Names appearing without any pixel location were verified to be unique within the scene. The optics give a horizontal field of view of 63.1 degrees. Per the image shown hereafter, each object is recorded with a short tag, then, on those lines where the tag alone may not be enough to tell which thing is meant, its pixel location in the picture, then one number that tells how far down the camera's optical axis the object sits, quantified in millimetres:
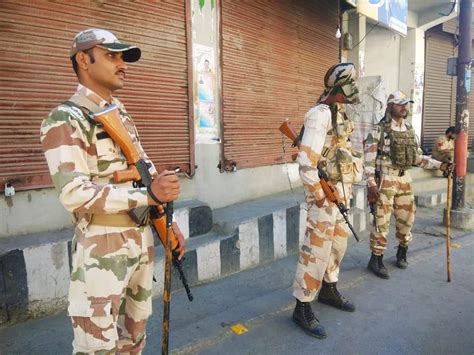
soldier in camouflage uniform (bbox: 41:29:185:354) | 1609
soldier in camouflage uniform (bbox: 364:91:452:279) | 4191
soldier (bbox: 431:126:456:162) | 7035
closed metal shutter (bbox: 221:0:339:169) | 5363
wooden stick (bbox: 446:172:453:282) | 4066
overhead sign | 5941
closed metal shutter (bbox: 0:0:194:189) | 3242
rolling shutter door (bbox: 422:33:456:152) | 9742
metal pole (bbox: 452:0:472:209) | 6180
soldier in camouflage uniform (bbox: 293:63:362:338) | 2881
